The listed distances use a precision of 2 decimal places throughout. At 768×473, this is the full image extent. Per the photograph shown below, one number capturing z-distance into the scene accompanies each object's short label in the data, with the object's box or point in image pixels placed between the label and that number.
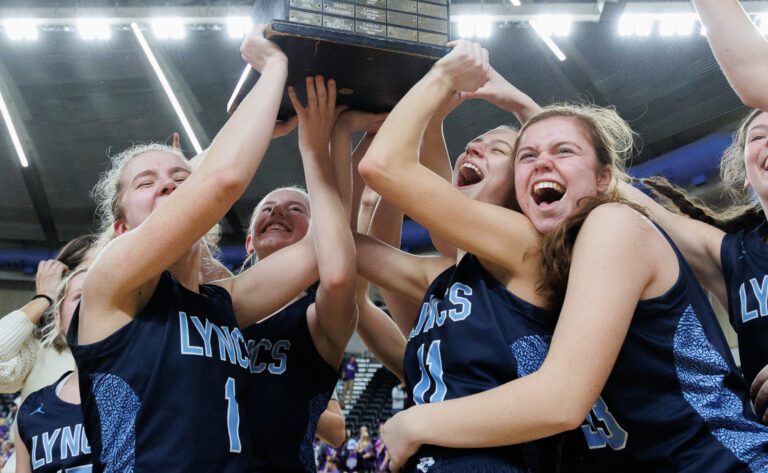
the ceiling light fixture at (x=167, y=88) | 13.07
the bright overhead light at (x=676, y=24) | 10.18
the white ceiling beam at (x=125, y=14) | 10.76
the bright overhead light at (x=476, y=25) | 10.38
